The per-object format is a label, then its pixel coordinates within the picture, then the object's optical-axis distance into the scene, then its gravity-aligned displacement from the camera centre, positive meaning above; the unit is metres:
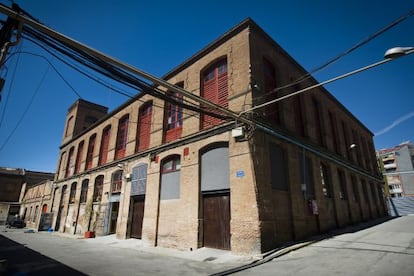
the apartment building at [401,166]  53.47 +9.41
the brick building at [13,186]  45.72 +4.05
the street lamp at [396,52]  4.79 +3.10
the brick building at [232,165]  9.34 +2.17
